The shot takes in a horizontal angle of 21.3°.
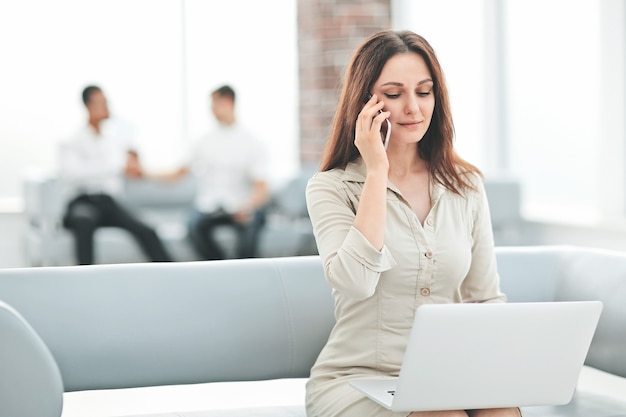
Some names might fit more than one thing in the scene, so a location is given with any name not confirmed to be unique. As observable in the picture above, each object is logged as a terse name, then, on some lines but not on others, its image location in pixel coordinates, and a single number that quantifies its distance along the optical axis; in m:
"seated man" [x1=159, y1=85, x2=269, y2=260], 10.98
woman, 3.84
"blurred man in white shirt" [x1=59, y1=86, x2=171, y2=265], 10.52
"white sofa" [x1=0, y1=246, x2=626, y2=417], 4.22
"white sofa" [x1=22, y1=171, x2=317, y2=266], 10.55
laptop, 3.32
